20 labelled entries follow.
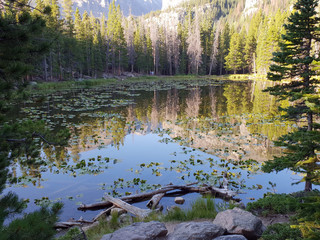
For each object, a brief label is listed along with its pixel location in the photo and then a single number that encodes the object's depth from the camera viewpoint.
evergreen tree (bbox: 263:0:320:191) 5.84
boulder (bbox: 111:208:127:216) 6.41
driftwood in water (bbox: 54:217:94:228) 5.95
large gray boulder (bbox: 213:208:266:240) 4.62
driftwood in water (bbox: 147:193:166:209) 7.00
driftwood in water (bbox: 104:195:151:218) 6.34
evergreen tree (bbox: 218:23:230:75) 72.88
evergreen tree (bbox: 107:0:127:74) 60.16
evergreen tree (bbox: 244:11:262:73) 68.75
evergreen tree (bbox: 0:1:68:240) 2.91
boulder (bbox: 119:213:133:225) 6.08
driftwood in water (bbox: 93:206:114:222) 6.40
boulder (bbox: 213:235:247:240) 4.04
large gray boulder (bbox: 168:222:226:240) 4.33
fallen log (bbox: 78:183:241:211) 7.05
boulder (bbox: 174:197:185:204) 7.34
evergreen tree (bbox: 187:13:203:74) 64.69
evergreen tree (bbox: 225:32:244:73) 67.81
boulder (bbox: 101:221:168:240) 4.53
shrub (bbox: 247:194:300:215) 5.82
